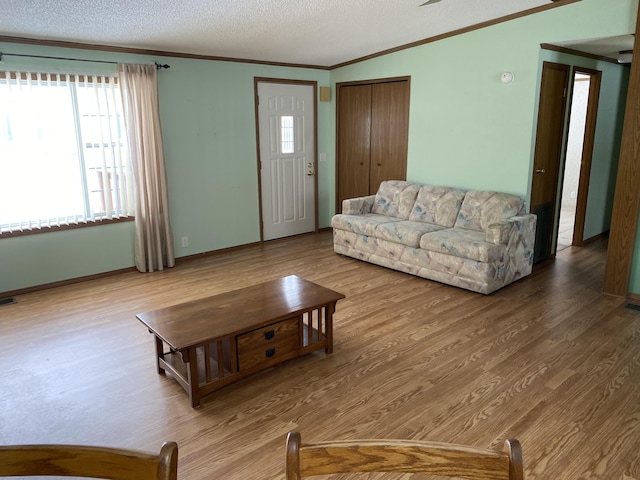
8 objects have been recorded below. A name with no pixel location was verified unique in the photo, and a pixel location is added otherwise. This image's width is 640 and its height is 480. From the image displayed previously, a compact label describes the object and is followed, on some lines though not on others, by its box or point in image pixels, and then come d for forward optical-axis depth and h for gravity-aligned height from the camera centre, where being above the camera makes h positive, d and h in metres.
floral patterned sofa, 4.22 -0.89
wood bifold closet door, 5.75 +0.08
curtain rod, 3.97 +0.77
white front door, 5.92 -0.19
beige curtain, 4.62 -0.23
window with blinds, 4.09 -0.07
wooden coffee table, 2.59 -1.08
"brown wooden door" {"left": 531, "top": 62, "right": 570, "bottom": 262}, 4.63 -0.10
